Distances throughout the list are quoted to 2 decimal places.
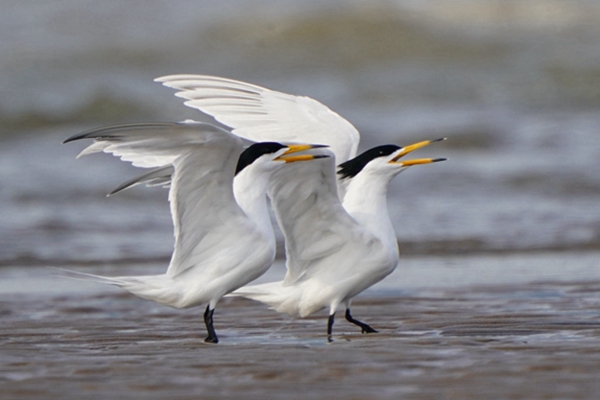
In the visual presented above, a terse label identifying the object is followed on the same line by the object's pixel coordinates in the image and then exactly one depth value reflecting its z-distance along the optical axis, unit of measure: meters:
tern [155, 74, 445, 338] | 13.82
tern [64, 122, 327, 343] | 13.03
